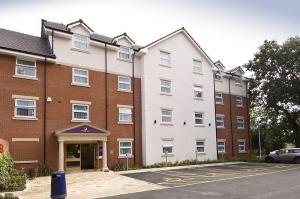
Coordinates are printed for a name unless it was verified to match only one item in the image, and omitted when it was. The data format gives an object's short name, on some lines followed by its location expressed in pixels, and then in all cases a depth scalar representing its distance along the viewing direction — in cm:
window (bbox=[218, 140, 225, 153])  2282
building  1468
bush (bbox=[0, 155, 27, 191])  1042
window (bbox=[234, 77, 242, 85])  2546
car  2061
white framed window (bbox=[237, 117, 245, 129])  2497
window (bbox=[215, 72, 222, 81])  2383
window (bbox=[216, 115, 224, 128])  2311
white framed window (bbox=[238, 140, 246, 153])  2474
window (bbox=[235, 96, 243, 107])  2523
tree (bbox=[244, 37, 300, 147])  2317
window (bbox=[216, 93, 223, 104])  2347
